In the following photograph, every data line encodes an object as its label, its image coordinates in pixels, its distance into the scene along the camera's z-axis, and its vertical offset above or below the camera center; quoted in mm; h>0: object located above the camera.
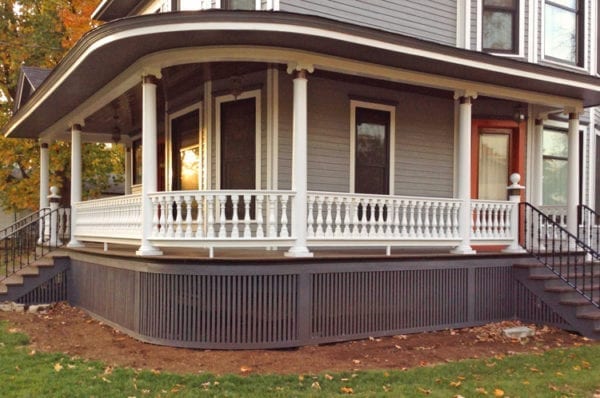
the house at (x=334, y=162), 7180 +498
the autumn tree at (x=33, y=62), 19344 +4626
